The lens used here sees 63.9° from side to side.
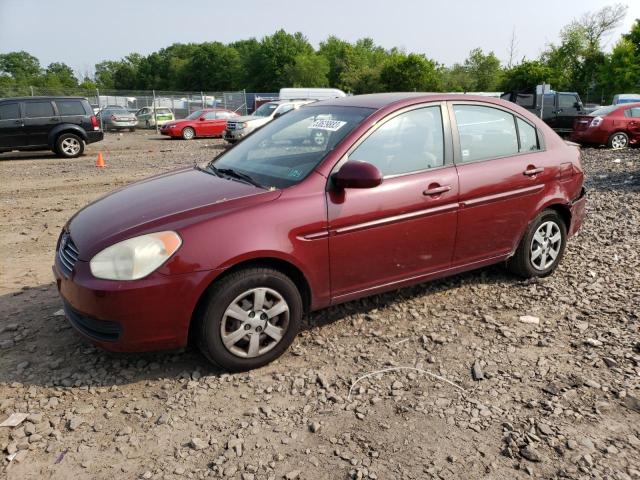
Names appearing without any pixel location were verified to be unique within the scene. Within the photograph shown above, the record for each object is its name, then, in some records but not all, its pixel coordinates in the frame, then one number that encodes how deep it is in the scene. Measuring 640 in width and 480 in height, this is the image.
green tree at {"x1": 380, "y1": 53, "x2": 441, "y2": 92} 51.06
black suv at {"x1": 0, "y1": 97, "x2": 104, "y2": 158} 14.05
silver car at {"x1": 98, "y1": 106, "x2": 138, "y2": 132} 28.92
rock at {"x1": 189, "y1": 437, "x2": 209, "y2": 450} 2.63
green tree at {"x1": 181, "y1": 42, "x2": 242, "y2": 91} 97.00
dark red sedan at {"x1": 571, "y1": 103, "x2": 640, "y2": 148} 14.74
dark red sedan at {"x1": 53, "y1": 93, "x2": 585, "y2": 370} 2.97
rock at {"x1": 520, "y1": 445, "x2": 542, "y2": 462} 2.53
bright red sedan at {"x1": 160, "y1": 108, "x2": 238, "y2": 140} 23.45
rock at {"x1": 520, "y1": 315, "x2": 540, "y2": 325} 3.97
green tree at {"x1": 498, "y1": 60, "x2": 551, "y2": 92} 43.00
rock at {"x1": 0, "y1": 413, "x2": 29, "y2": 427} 2.78
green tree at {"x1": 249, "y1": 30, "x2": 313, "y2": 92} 87.00
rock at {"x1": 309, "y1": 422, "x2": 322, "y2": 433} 2.75
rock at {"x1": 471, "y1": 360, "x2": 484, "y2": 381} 3.23
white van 32.91
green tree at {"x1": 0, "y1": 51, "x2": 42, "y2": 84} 96.75
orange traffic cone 13.00
